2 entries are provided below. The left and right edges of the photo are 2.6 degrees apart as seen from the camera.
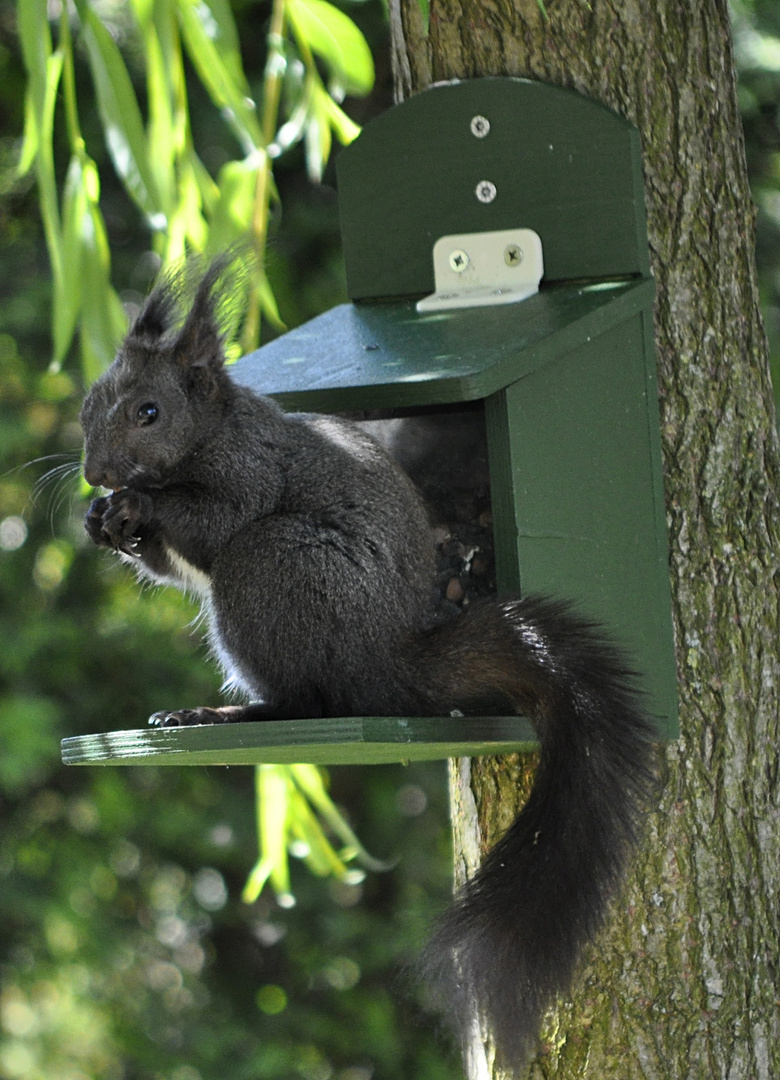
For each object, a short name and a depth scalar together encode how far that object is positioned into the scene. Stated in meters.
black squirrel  6.45
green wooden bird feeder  6.48
